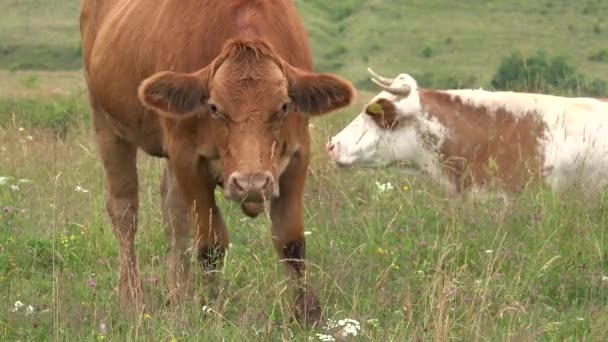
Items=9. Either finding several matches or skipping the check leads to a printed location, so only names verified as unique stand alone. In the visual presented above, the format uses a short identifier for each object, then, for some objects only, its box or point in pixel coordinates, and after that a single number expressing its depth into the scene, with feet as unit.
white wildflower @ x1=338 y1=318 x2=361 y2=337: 31.71
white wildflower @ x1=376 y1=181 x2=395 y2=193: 51.98
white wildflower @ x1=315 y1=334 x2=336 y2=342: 31.11
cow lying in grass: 56.90
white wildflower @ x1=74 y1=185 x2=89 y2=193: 52.76
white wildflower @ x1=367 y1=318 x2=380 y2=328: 33.30
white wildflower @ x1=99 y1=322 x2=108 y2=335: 33.78
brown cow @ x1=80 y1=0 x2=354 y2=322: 34.24
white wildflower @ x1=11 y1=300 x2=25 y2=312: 35.68
